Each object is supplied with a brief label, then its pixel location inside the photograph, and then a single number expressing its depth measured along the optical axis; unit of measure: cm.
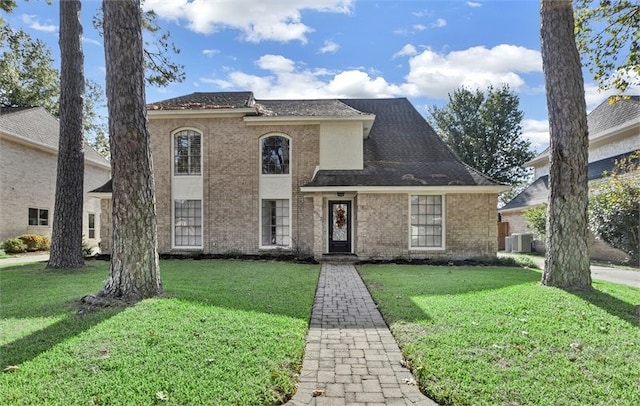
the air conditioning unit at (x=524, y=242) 1953
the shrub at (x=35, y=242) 1742
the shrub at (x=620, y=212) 1245
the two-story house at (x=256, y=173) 1462
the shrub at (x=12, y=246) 1641
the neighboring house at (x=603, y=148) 1581
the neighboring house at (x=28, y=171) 1747
